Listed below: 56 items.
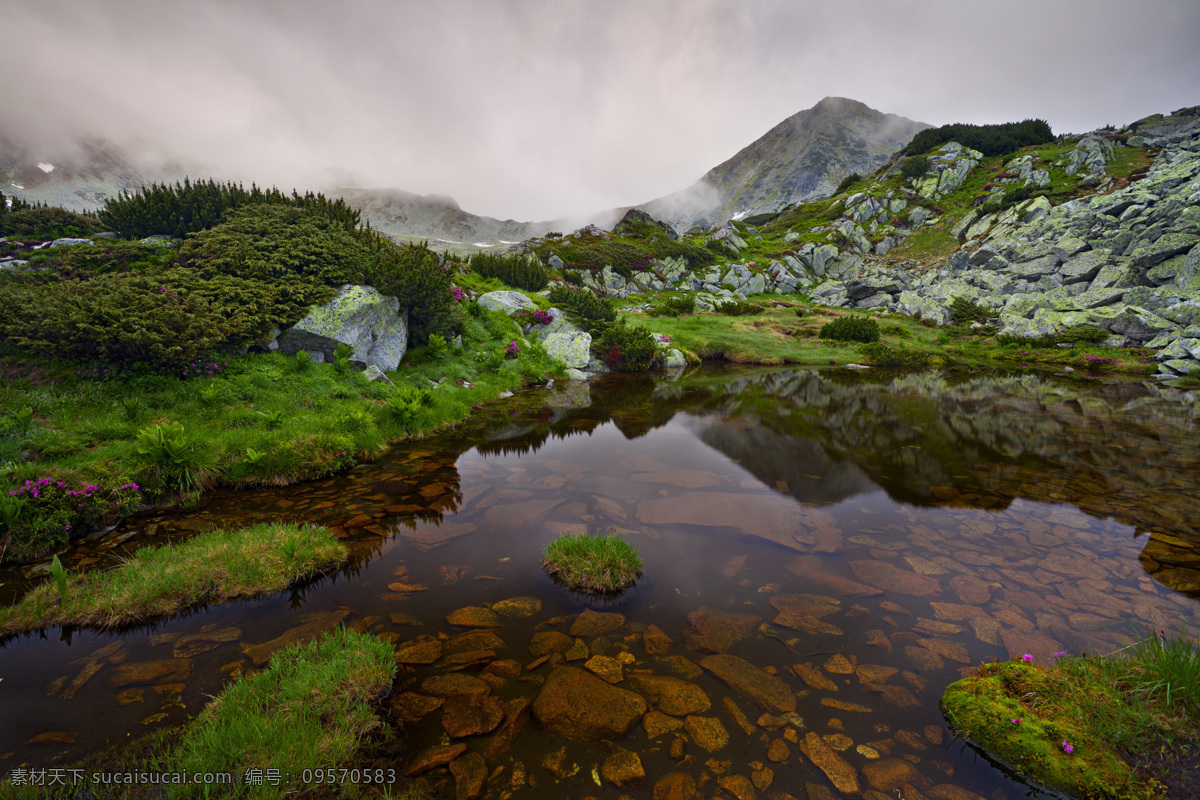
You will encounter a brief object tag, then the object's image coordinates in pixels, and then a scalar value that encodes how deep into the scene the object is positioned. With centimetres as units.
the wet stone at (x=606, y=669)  468
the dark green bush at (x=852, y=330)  3866
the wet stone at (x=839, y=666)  476
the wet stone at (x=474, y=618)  553
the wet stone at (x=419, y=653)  488
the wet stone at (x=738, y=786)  345
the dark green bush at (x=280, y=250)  1462
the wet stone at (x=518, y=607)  580
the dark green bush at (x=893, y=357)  3484
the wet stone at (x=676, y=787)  344
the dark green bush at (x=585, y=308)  2995
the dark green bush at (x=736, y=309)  4678
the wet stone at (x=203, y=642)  484
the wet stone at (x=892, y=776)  350
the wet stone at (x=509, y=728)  383
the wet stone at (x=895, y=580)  627
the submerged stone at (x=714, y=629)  521
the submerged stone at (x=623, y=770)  358
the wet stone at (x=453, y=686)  445
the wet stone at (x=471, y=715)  400
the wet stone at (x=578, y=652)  499
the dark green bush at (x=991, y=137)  8600
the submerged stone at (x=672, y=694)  428
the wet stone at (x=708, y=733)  391
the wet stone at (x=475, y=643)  507
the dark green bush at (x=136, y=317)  978
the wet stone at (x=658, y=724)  403
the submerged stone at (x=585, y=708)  404
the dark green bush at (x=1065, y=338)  3350
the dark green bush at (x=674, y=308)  4359
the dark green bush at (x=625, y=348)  2858
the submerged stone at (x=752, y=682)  435
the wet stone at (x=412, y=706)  415
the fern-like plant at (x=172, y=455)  828
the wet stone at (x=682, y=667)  473
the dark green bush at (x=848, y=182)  10174
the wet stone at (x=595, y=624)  546
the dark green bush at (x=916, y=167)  8311
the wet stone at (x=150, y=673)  437
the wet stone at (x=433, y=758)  361
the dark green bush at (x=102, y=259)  1280
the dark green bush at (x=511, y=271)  3638
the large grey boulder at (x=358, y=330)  1439
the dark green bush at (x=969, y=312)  4351
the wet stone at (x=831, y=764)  351
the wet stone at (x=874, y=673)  464
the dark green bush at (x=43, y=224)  1592
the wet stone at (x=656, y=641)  513
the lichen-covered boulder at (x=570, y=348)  2686
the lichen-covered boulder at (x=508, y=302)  2766
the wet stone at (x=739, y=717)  404
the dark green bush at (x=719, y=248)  7138
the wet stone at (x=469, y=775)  342
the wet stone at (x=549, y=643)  510
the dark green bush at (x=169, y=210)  1694
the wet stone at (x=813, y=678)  456
